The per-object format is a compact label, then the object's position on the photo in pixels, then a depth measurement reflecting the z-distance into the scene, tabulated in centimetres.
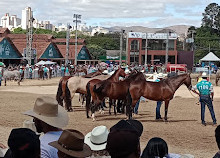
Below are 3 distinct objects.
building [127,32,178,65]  8600
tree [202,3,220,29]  11482
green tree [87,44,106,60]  10325
